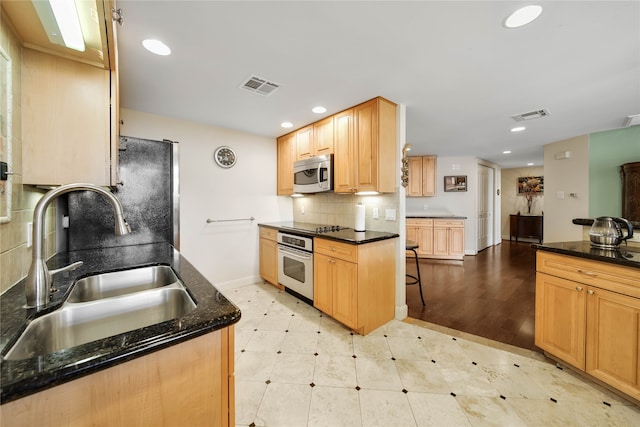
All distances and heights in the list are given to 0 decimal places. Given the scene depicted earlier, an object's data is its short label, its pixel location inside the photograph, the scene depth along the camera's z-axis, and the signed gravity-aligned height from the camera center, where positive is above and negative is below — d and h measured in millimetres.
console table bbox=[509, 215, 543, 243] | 6840 -438
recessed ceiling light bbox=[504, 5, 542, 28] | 1312 +1098
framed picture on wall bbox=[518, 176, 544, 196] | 7082 +778
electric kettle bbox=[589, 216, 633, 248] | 1772 -156
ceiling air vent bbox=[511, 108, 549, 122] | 2811 +1161
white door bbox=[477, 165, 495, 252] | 5984 +124
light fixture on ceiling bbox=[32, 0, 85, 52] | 814 +711
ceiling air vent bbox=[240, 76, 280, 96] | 2086 +1125
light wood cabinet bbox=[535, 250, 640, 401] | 1458 -717
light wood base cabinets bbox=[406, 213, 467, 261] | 5191 -521
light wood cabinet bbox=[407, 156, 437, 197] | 5602 +828
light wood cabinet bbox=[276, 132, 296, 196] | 3520 +749
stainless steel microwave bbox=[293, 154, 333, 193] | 2852 +457
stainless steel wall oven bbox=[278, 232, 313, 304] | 2715 -650
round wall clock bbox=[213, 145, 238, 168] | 3273 +750
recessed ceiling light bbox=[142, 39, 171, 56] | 1593 +1110
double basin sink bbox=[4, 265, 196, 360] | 802 -414
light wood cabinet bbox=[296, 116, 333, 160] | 2906 +918
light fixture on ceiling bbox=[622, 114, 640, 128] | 2902 +1130
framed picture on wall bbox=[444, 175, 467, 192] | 5664 +661
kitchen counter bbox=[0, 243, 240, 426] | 539 -428
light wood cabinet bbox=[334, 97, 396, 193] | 2404 +654
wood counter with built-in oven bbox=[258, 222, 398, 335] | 2203 -640
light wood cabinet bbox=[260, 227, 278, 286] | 3313 -625
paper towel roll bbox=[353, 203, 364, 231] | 2732 -83
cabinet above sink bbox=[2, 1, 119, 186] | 1064 +478
